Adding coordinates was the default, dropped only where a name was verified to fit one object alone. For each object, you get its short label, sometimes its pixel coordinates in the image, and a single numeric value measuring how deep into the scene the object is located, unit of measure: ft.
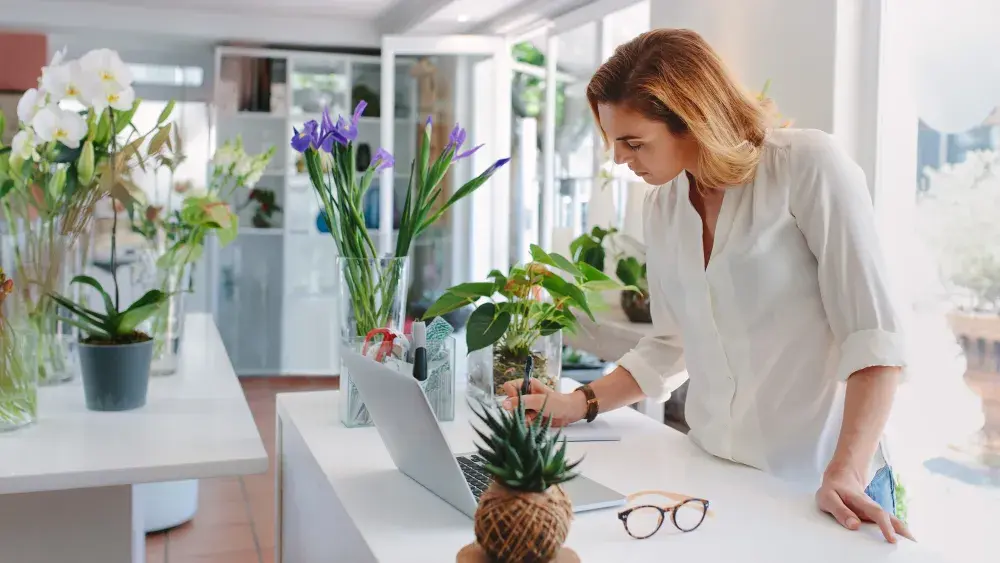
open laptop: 4.00
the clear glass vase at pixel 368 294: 5.73
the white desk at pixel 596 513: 3.77
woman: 4.62
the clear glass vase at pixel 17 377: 5.44
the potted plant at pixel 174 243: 7.65
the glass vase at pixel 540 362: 6.06
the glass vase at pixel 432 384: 5.73
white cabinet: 22.49
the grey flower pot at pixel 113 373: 6.11
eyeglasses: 3.94
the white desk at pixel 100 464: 4.91
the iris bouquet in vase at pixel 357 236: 5.64
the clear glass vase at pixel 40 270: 5.70
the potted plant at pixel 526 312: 5.76
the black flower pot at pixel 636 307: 12.61
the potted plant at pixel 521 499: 3.08
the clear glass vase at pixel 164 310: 7.61
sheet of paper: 5.60
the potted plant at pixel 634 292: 12.26
